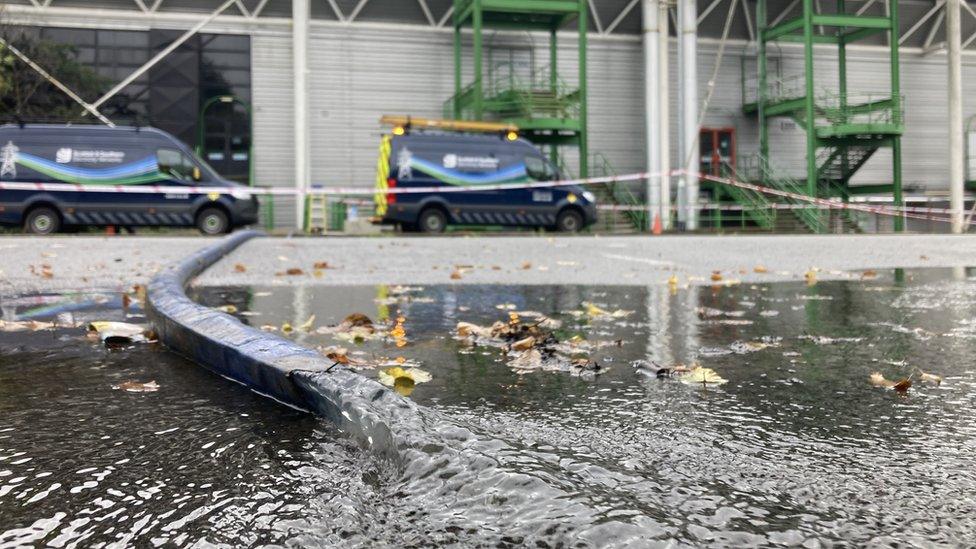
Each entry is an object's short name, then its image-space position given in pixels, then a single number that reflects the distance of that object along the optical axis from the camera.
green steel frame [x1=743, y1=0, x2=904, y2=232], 26.67
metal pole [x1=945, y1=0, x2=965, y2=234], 28.22
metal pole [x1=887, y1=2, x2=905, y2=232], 27.15
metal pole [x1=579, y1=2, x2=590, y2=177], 25.14
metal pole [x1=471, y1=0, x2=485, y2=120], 24.12
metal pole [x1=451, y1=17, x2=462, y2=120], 26.80
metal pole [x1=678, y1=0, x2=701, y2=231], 26.29
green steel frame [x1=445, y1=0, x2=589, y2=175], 24.44
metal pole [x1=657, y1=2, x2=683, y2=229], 27.38
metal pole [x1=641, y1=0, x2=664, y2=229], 27.67
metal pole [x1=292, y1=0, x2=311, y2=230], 26.03
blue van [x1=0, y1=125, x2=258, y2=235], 17.45
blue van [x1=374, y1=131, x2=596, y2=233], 19.67
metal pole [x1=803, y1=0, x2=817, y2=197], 26.45
